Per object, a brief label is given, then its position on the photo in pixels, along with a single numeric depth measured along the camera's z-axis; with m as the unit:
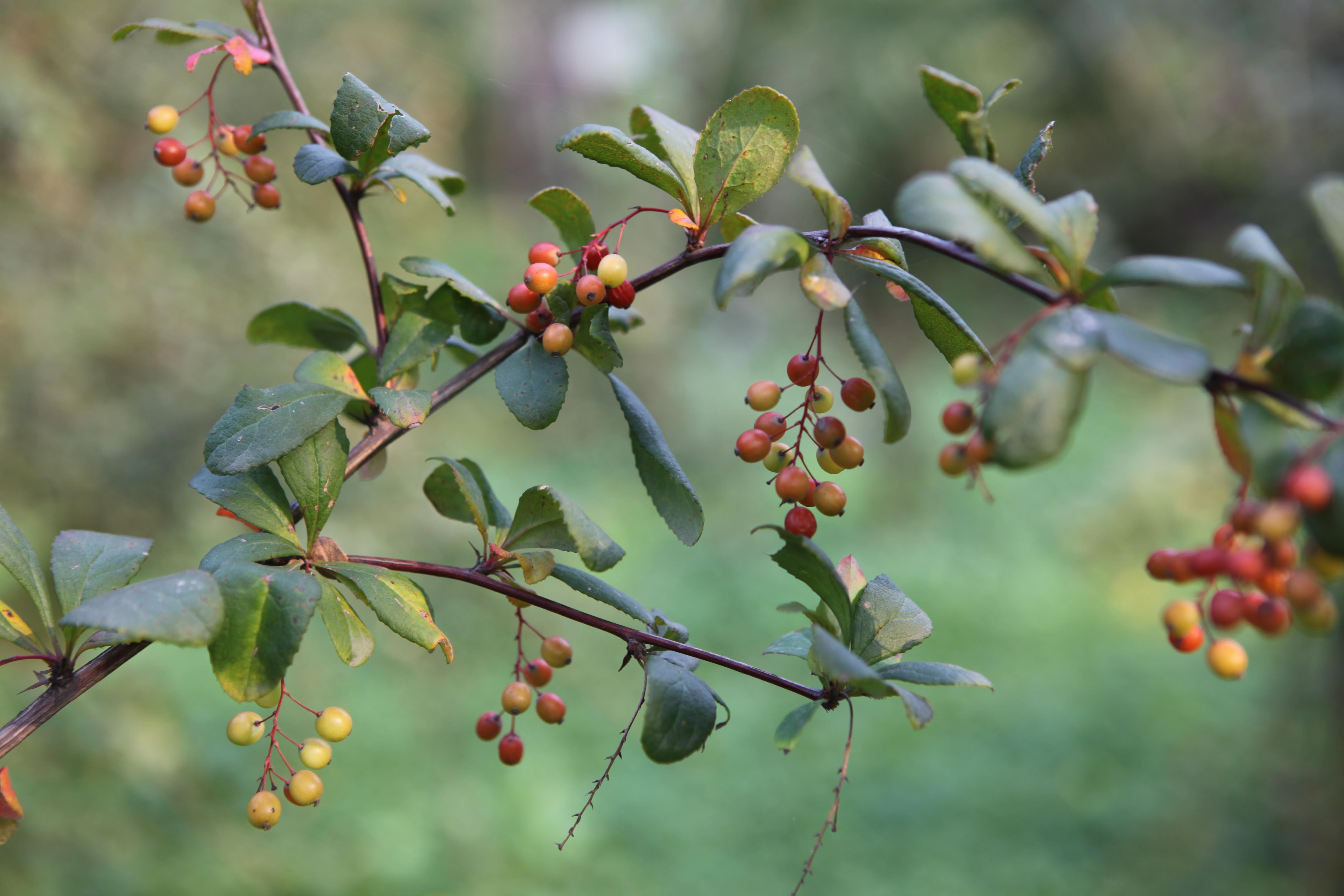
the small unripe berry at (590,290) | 0.41
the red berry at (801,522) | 0.41
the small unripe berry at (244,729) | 0.41
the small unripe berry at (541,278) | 0.41
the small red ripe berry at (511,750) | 0.45
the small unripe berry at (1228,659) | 0.38
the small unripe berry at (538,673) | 0.45
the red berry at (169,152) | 0.46
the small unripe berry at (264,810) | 0.42
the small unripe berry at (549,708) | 0.45
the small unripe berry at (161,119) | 0.45
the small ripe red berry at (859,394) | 0.41
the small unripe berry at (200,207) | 0.45
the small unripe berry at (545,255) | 0.42
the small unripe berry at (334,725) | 0.42
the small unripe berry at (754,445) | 0.41
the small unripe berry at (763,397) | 0.42
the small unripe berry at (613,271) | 0.40
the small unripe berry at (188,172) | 0.46
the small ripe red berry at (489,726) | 0.46
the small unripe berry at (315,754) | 0.42
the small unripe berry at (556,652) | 0.44
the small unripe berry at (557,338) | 0.41
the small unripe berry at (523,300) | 0.41
